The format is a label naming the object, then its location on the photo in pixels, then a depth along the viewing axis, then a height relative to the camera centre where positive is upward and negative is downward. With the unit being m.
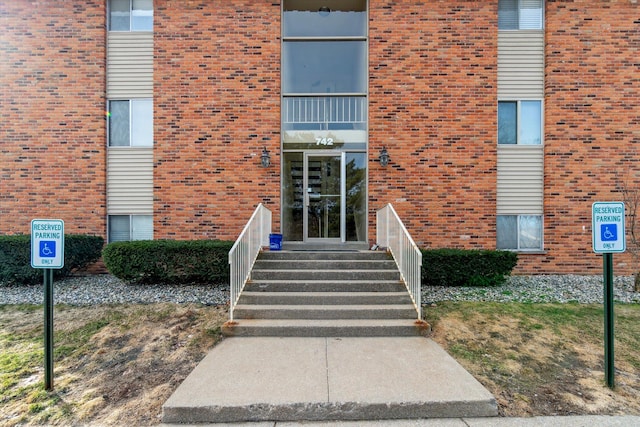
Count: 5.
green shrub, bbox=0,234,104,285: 6.77 -0.95
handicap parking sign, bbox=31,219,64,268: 3.66 -0.35
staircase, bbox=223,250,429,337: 4.73 -1.37
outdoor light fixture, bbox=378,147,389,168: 7.85 +1.38
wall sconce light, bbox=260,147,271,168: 7.90 +1.33
